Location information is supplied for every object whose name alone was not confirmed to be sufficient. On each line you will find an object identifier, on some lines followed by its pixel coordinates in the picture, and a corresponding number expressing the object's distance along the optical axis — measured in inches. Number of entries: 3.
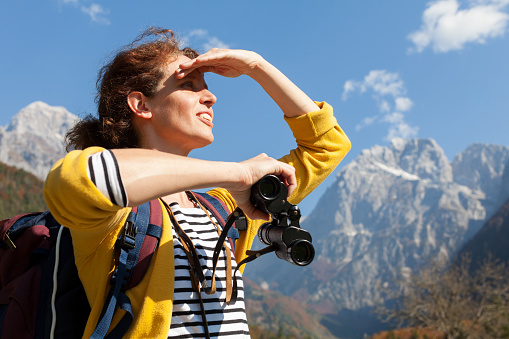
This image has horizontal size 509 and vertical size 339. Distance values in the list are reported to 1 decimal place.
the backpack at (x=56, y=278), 58.2
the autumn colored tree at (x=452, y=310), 1061.8
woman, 47.8
